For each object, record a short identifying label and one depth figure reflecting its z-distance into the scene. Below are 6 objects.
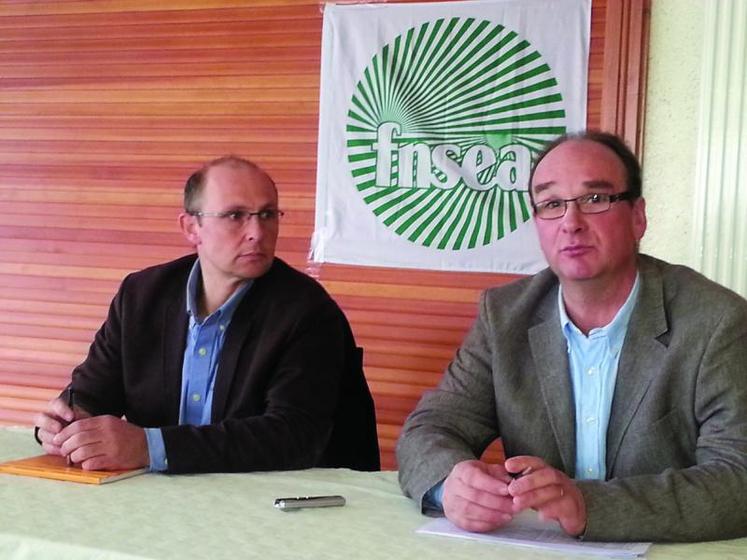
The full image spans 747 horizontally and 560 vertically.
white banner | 3.11
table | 1.26
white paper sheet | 1.31
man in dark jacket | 2.11
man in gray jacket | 1.57
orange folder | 1.64
